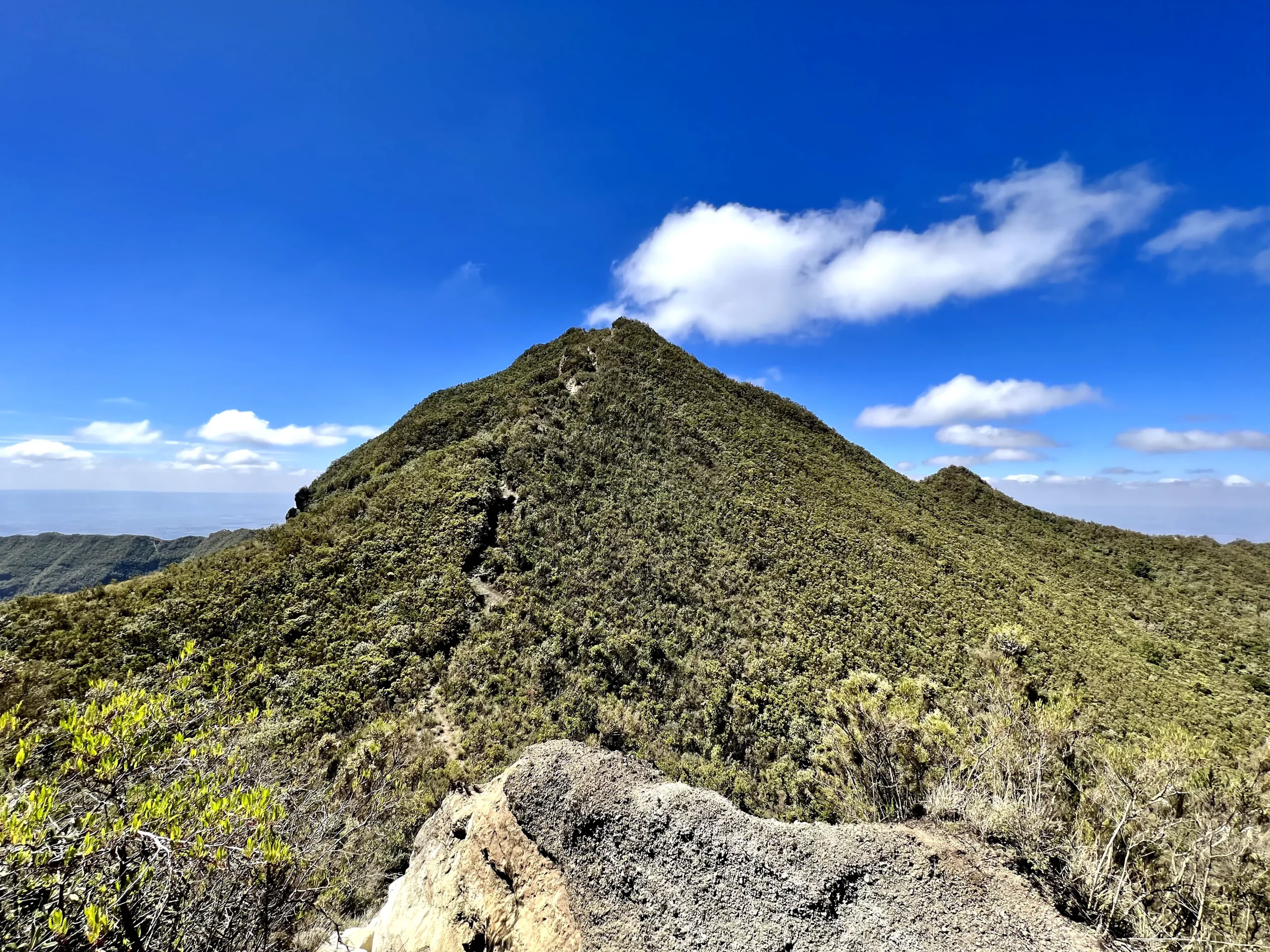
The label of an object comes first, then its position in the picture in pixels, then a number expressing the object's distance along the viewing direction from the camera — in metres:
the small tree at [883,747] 9.41
